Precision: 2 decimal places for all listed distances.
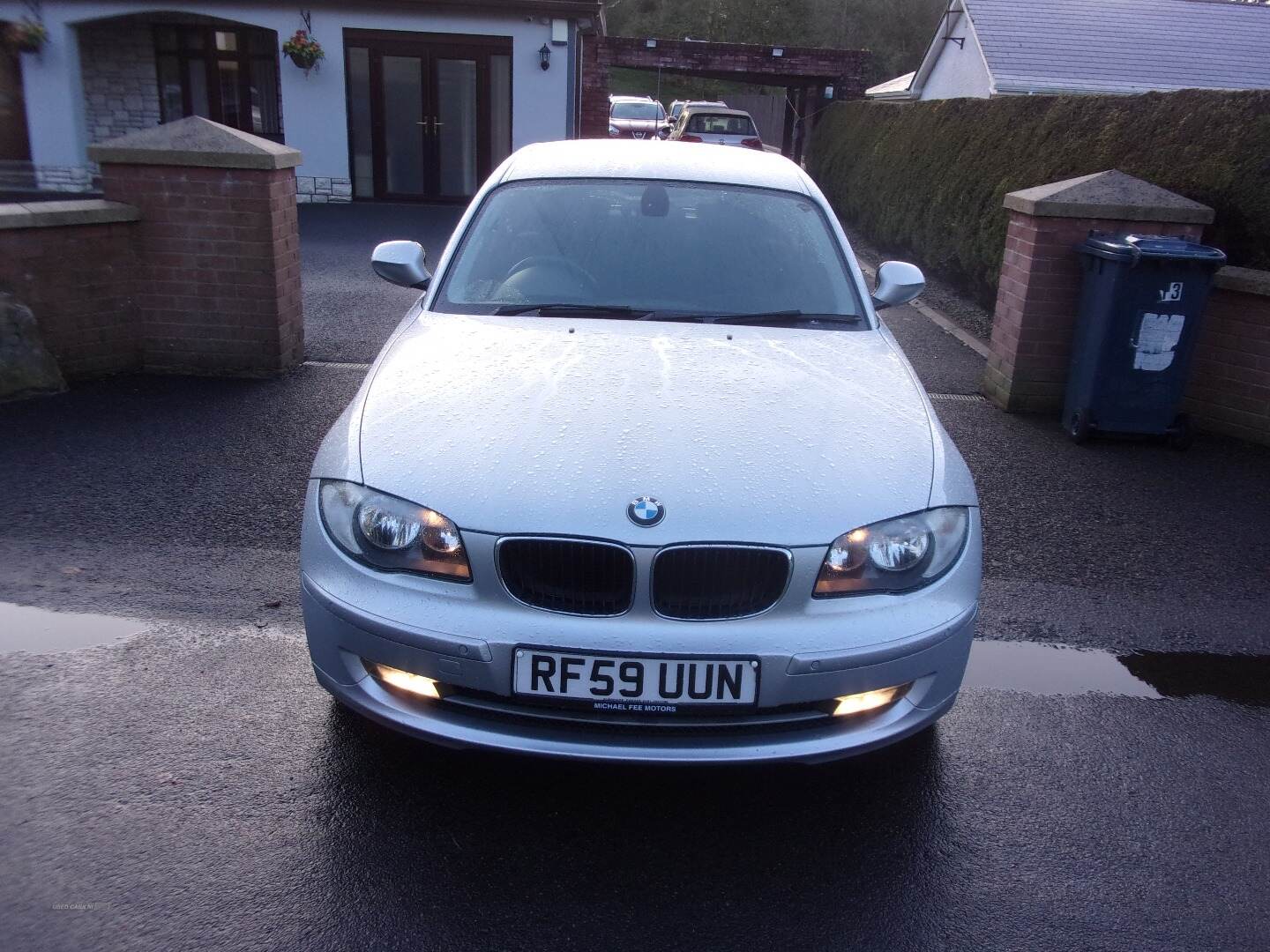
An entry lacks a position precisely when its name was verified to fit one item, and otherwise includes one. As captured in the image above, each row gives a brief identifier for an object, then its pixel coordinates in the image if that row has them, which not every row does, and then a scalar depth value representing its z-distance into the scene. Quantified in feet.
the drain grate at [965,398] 23.73
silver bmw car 8.27
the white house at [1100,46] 80.79
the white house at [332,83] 55.47
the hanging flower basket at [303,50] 54.70
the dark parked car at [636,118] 94.58
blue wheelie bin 19.93
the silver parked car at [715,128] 77.66
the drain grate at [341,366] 23.54
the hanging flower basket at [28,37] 53.98
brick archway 86.22
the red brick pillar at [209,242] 21.17
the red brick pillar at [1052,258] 21.39
